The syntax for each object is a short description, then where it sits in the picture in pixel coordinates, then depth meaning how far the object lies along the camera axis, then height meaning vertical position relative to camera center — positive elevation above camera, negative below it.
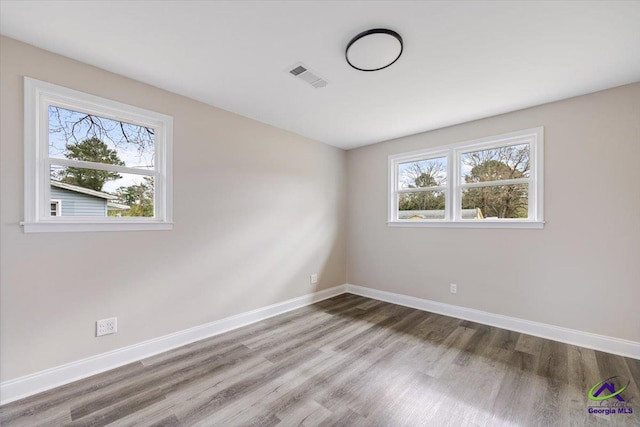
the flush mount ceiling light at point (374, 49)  1.79 +1.19
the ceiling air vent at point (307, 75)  2.22 +1.21
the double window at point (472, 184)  2.97 +0.38
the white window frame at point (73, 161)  1.90 +0.41
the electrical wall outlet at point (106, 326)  2.16 -0.96
